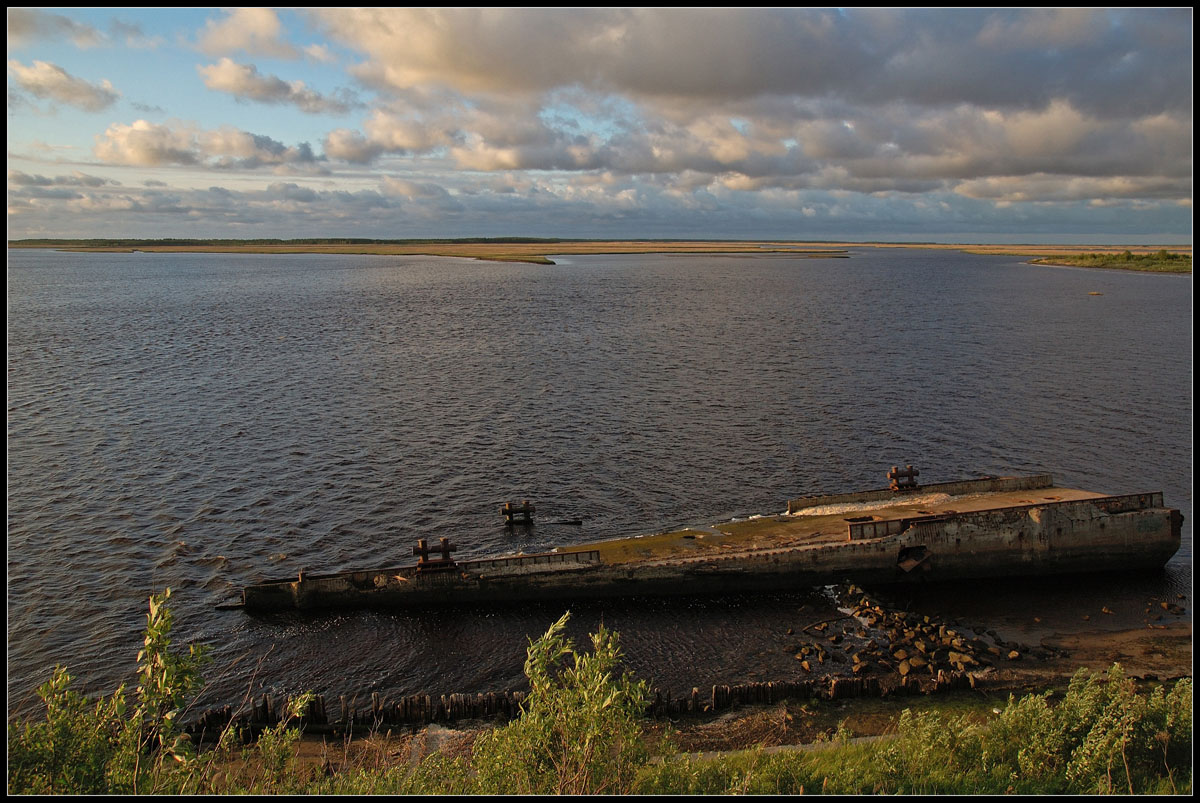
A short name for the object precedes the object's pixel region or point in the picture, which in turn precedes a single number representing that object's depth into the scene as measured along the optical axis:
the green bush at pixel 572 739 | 12.29
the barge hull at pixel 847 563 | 27.95
